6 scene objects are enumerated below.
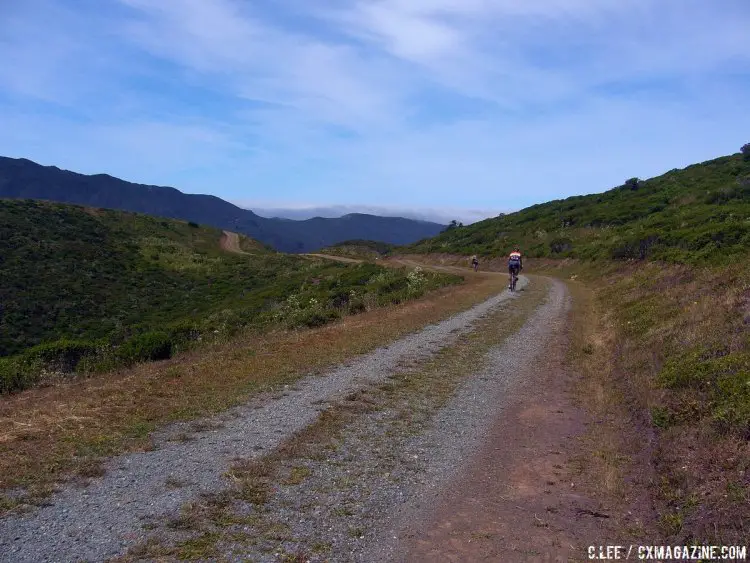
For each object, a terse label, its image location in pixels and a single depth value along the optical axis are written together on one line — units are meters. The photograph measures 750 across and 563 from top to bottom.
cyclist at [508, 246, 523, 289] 24.34
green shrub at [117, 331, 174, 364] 11.90
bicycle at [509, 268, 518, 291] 24.55
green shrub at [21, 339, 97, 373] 11.96
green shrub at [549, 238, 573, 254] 43.44
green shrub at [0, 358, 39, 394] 9.72
